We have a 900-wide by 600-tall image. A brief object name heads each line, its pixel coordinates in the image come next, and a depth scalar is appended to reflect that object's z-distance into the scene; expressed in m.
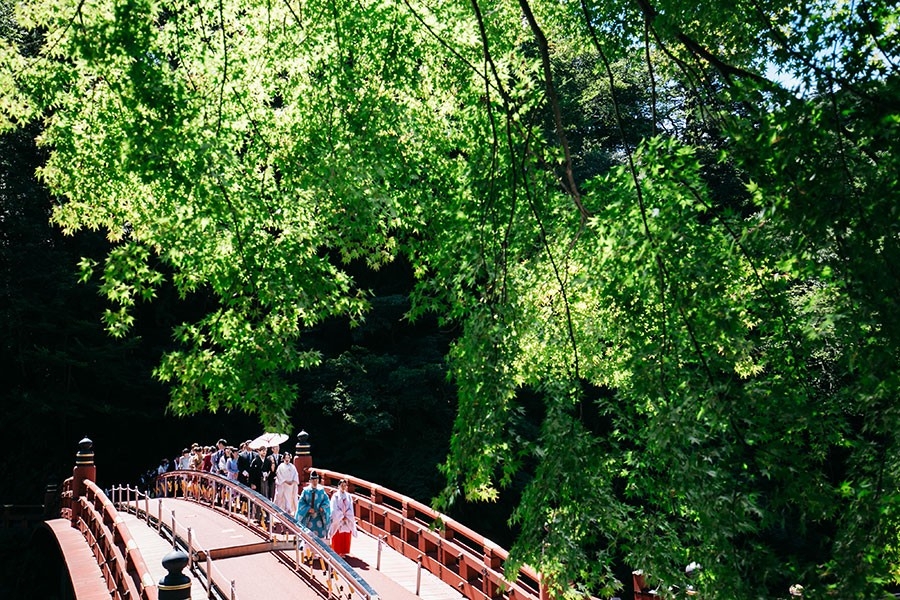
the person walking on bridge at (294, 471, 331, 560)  11.80
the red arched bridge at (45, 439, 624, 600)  9.83
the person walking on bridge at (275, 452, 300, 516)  13.84
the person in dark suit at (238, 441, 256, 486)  17.17
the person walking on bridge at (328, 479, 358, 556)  12.23
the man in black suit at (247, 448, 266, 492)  17.61
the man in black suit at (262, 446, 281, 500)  17.01
